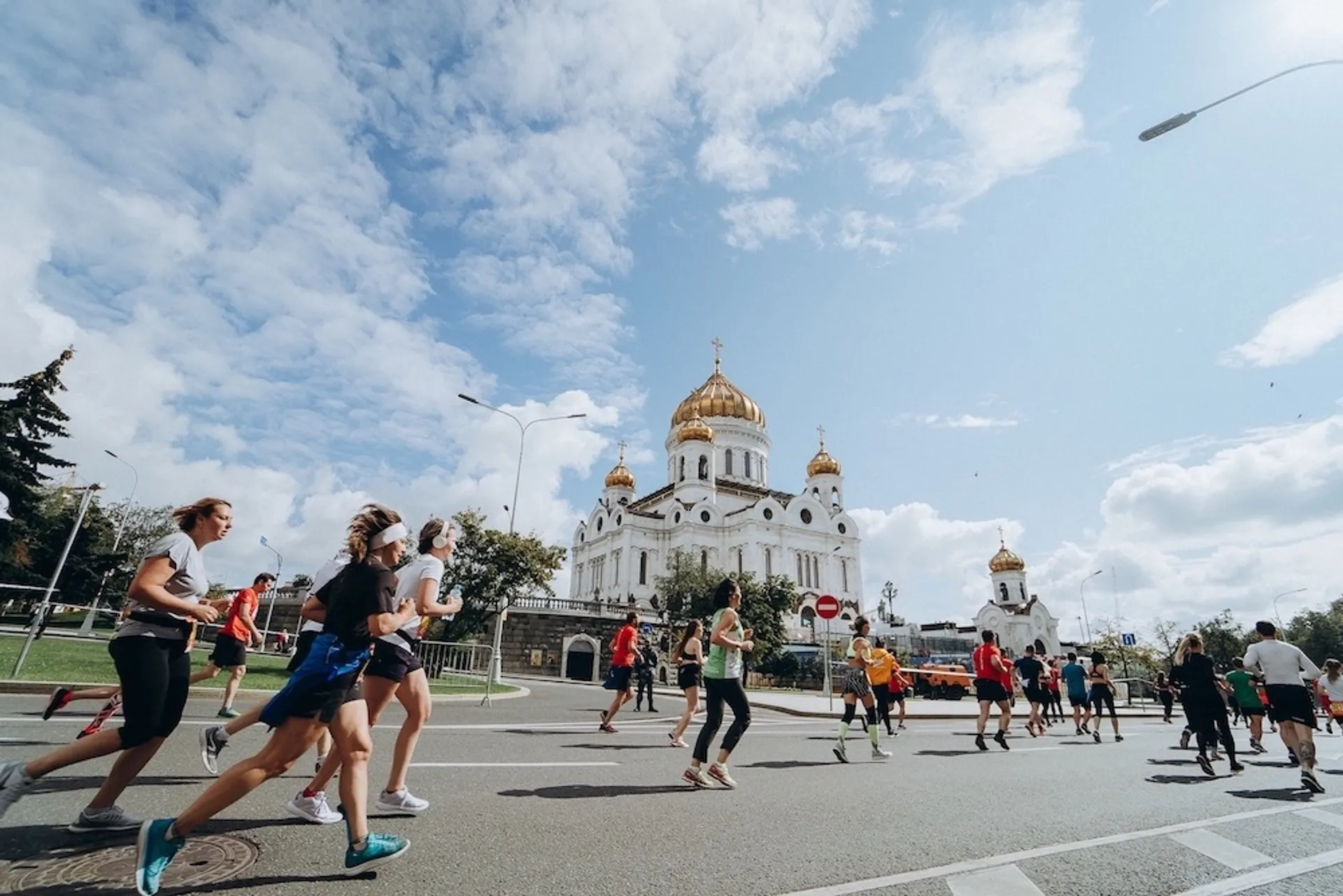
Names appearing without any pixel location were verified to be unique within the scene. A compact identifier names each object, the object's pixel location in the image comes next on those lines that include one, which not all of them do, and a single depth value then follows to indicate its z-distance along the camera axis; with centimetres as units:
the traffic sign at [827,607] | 1744
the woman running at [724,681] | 556
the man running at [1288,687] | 697
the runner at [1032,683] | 1262
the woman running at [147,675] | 336
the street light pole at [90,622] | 3050
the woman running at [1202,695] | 796
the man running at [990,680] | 954
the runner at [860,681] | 820
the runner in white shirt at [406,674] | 410
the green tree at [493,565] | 2298
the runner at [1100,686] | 1217
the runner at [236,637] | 710
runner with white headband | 282
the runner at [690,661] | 864
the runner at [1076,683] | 1296
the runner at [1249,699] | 1098
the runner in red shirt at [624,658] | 1024
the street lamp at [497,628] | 1797
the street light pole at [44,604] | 926
